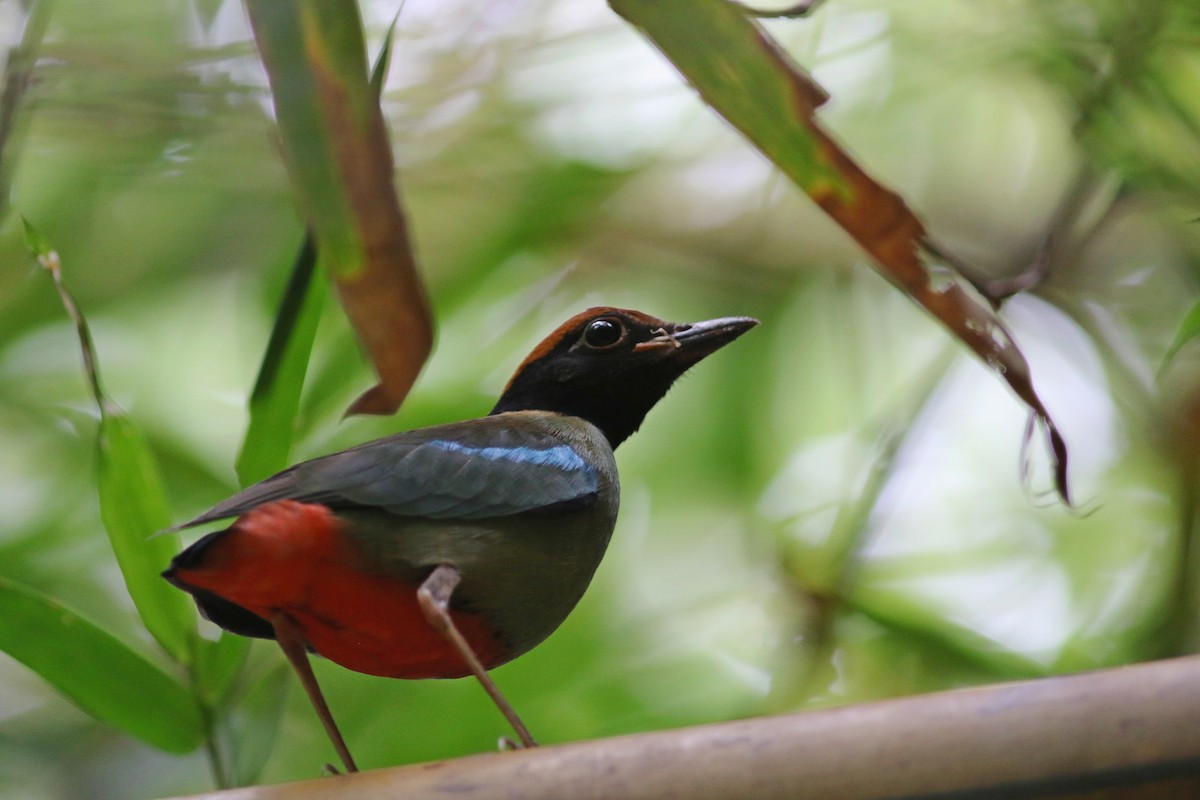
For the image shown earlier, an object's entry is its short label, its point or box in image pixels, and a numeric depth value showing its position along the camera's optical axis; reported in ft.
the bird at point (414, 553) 13.00
